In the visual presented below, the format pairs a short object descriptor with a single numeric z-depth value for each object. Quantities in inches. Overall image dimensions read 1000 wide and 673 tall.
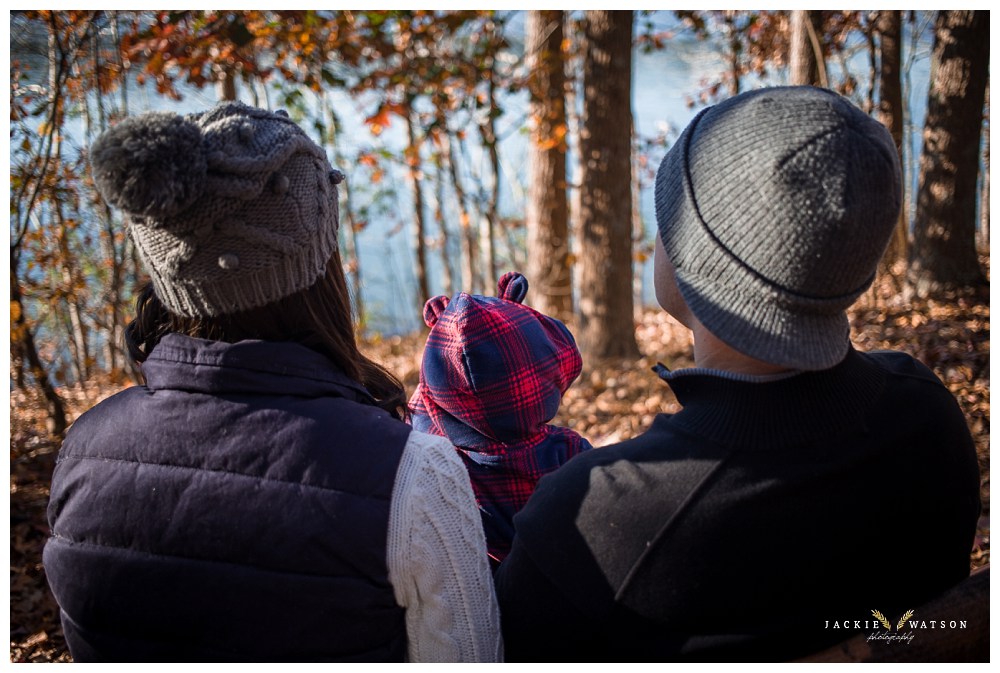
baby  71.2
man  46.3
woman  50.8
